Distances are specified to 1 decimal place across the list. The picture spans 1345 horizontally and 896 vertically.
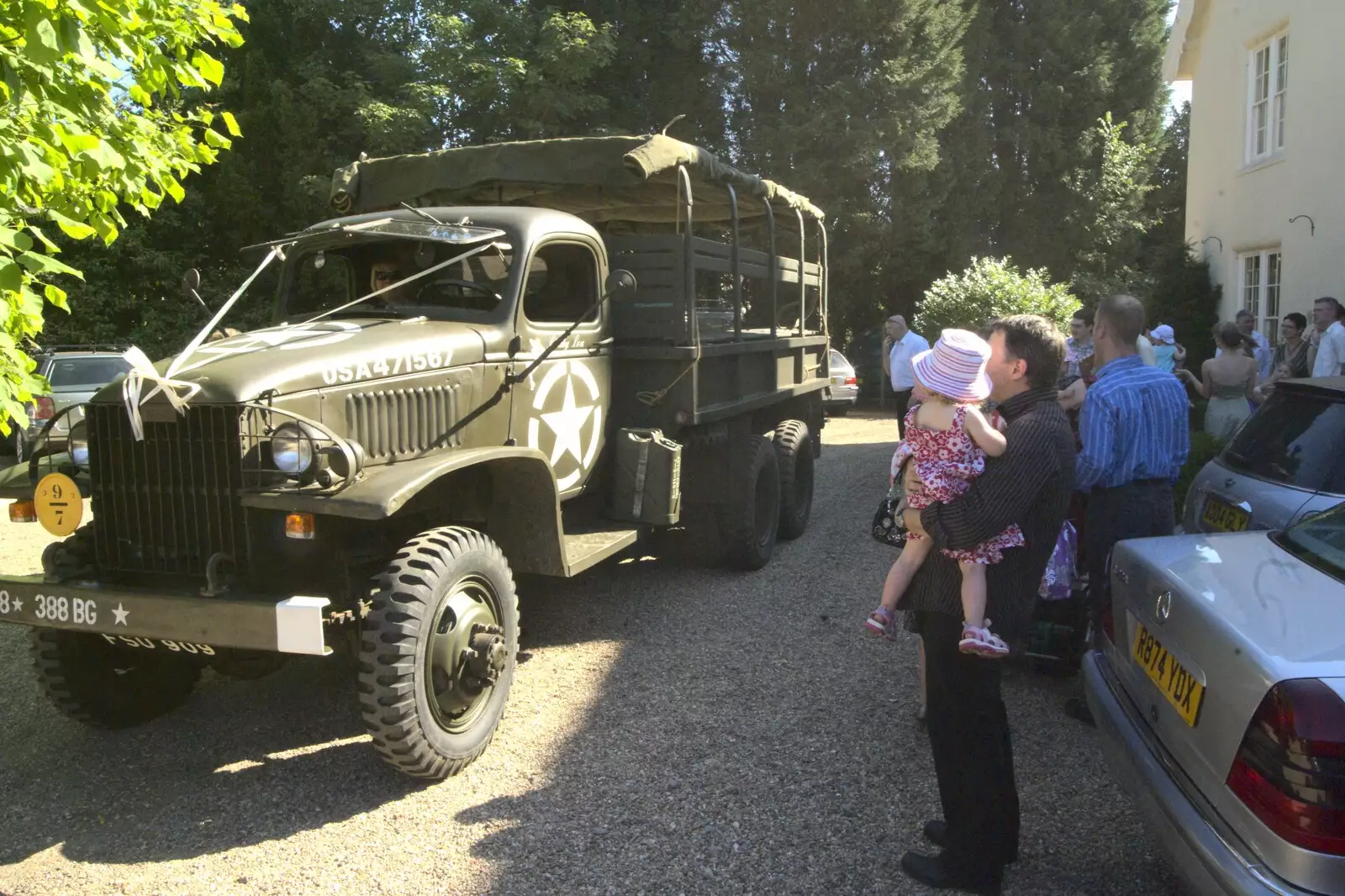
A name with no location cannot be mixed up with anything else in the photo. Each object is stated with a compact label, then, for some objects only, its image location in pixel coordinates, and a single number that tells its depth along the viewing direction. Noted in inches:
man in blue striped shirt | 170.7
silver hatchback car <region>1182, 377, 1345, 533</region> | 161.5
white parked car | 743.7
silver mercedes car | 86.7
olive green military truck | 147.0
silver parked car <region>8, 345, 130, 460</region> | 482.9
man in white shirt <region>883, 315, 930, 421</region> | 426.6
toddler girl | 118.0
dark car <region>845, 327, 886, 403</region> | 893.2
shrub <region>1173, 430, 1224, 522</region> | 289.1
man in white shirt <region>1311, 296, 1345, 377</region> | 336.5
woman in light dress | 326.0
